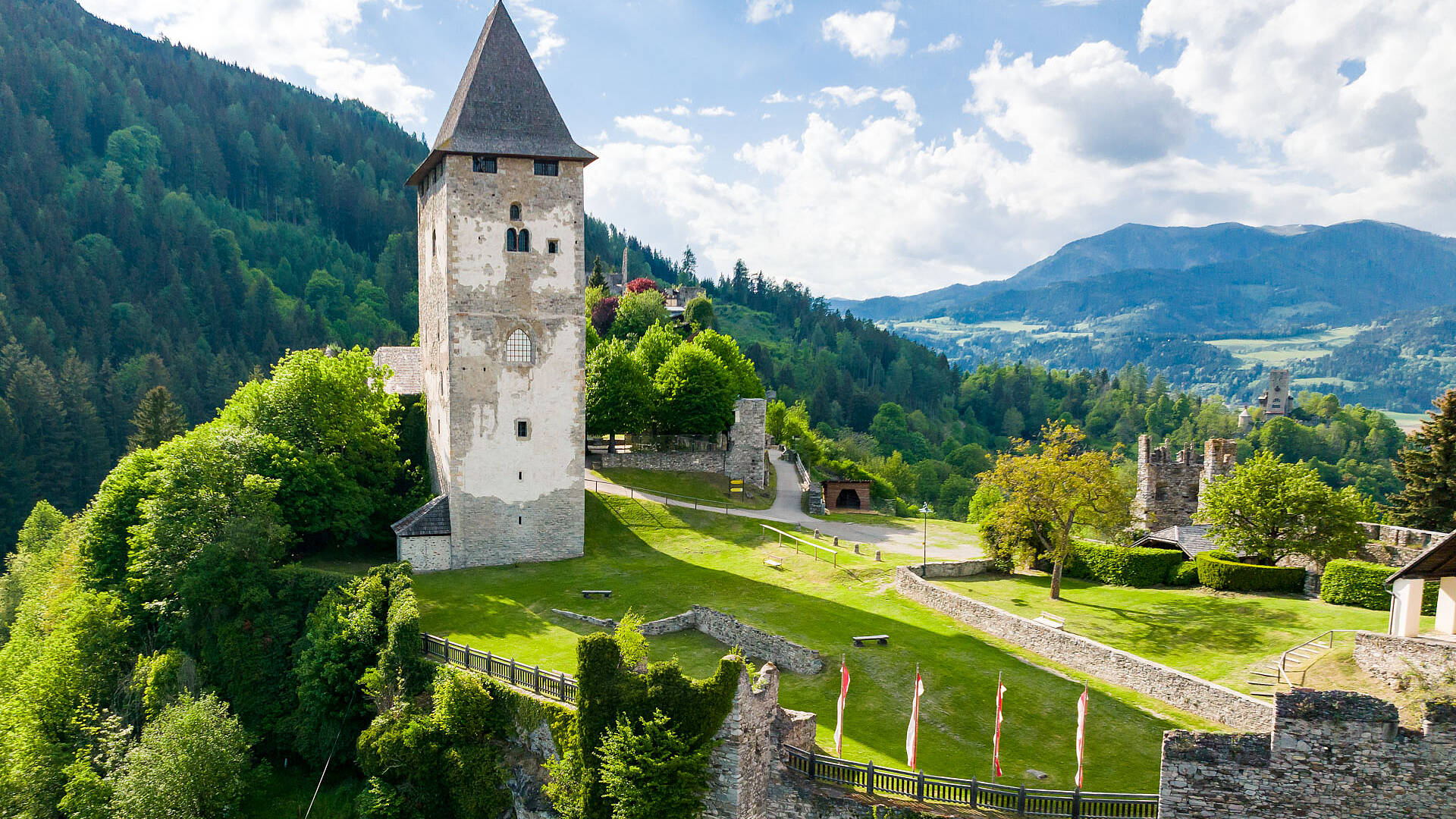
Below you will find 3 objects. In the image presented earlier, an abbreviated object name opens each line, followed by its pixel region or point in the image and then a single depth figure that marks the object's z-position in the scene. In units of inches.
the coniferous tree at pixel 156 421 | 2738.7
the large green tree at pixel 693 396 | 2421.3
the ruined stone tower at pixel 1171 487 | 1927.9
